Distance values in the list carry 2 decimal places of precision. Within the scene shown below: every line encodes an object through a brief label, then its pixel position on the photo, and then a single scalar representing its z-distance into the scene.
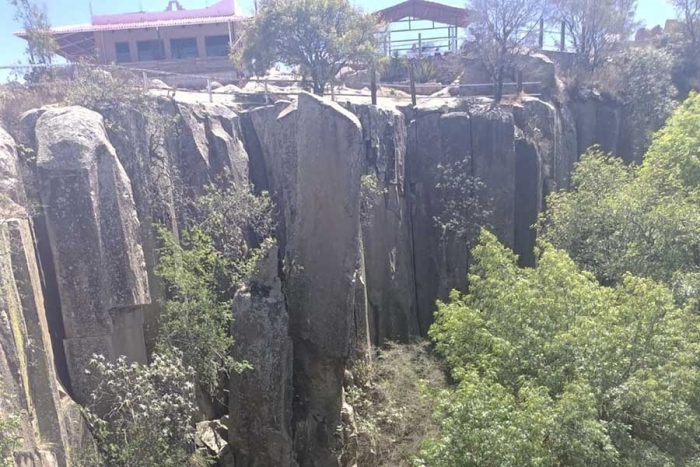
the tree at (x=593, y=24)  29.56
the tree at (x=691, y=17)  31.03
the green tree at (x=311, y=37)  21.81
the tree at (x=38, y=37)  20.34
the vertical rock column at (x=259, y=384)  12.09
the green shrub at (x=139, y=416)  9.34
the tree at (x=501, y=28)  25.53
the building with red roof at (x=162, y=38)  31.27
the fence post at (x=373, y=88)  20.84
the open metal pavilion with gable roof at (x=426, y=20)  32.06
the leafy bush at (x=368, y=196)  17.80
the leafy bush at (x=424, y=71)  29.11
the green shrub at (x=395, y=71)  29.30
